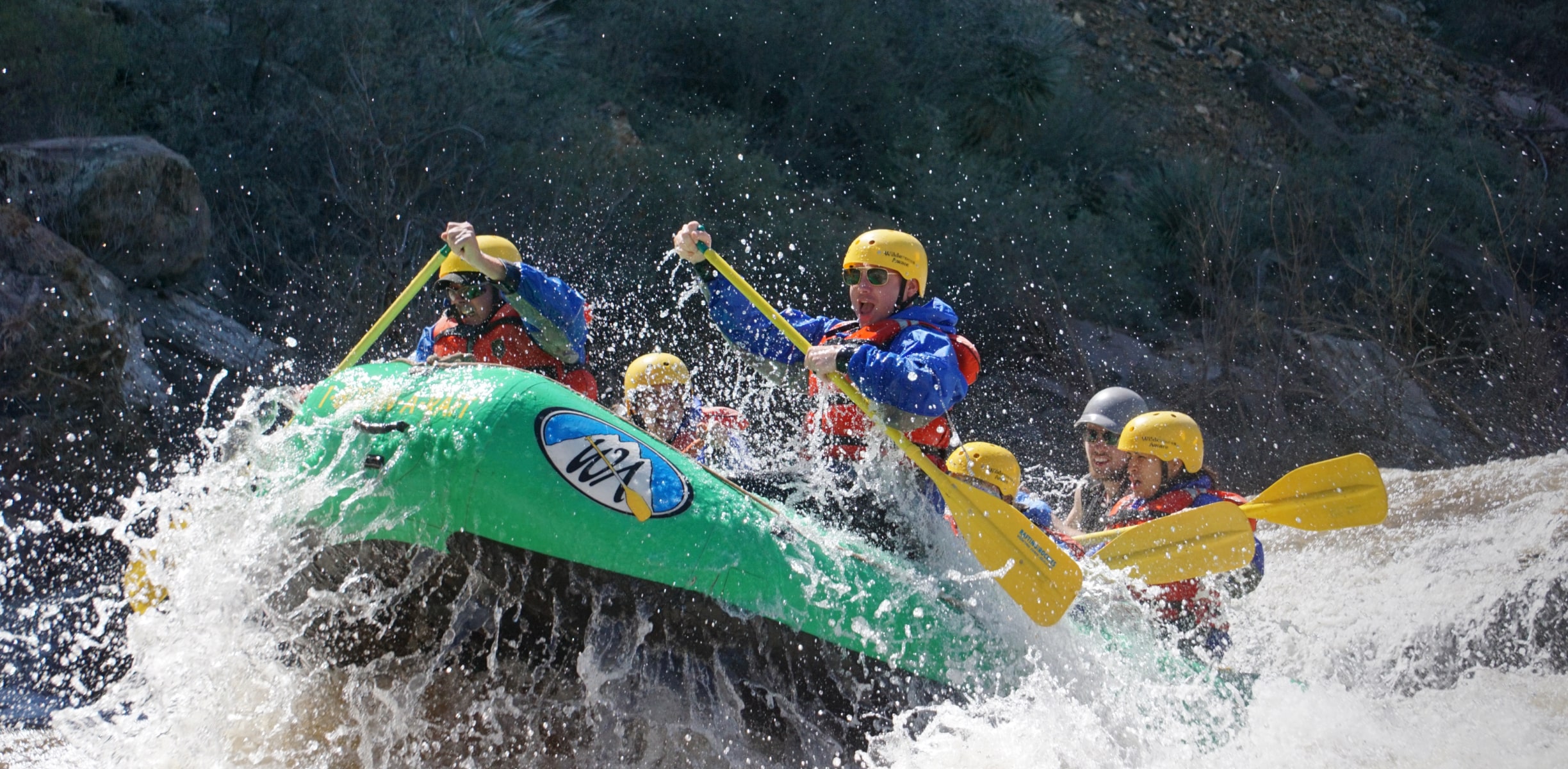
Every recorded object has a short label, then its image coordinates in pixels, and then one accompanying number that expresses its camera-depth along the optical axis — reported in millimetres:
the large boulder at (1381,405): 21953
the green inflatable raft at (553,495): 7098
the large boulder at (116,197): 15797
